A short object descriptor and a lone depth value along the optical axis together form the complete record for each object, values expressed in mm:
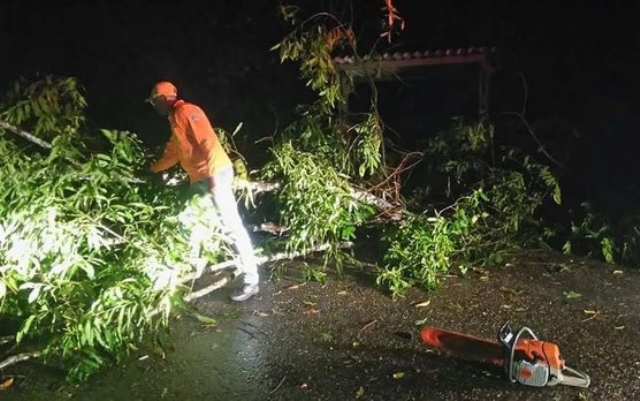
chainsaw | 3566
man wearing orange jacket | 4816
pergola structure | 7309
